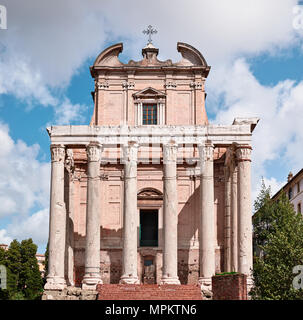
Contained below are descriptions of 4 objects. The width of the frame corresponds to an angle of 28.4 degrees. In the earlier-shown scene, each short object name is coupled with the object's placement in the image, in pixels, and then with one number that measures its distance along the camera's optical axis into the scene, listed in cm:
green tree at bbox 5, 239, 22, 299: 5348
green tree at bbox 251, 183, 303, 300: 3178
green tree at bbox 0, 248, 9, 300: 4703
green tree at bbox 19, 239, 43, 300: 5559
